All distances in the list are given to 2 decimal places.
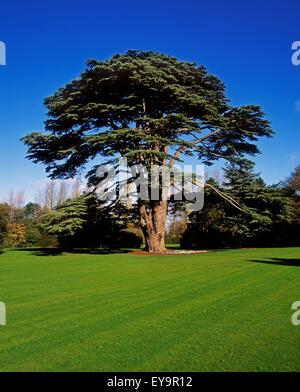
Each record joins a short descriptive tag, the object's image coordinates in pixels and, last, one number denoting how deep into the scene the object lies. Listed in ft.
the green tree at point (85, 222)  76.69
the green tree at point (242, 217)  87.40
